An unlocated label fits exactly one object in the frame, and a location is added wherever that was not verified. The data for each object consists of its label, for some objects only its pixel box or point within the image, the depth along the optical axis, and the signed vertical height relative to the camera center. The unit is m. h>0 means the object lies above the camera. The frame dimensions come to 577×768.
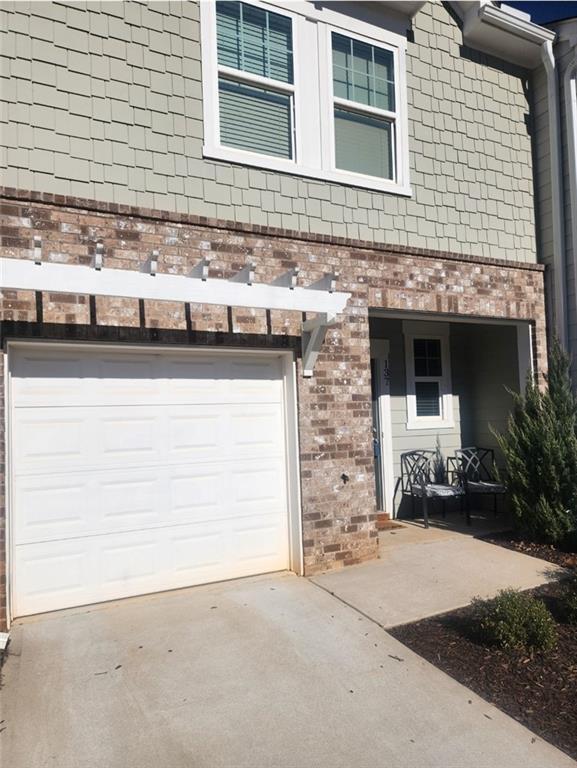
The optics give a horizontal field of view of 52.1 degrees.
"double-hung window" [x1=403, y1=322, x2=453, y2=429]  8.34 +0.36
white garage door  4.77 -0.58
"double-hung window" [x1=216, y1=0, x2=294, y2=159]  5.68 +3.18
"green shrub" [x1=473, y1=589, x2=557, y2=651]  4.03 -1.58
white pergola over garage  4.12 +0.92
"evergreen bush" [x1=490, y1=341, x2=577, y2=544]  6.50 -0.69
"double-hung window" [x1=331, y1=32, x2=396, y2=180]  6.29 +3.18
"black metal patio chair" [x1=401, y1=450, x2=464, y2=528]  7.68 -1.05
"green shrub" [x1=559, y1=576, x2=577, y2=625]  4.48 -1.61
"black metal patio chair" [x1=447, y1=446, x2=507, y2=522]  8.30 -0.97
